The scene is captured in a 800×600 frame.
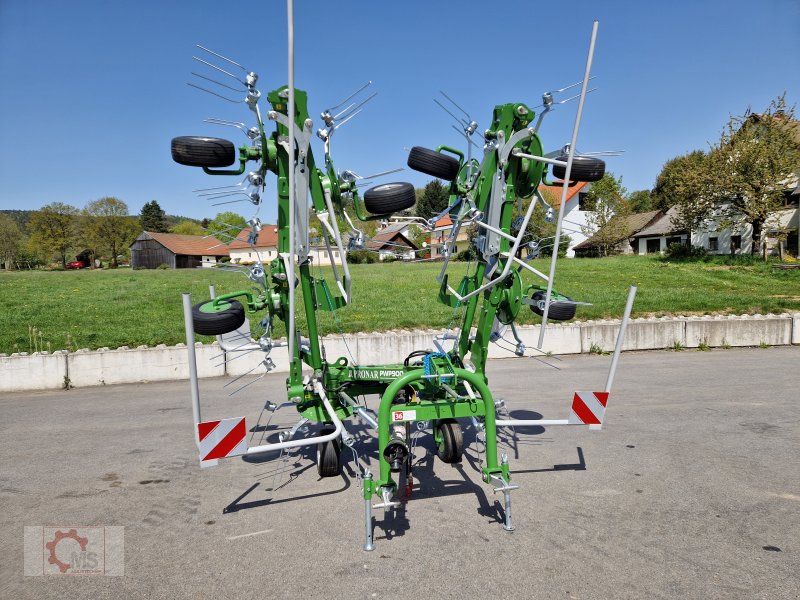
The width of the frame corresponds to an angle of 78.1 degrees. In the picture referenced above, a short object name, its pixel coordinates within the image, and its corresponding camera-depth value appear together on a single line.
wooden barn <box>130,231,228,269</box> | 60.25
